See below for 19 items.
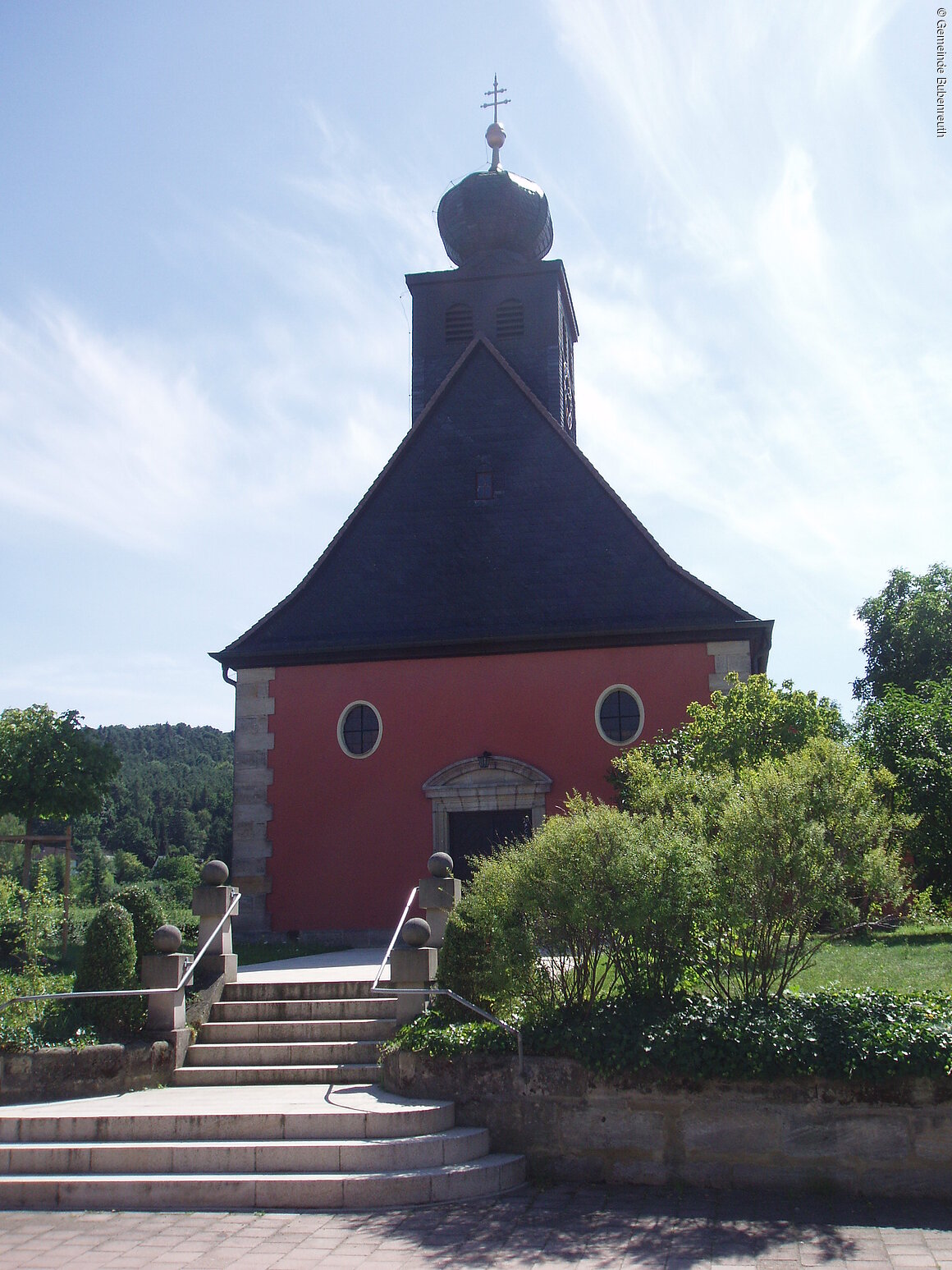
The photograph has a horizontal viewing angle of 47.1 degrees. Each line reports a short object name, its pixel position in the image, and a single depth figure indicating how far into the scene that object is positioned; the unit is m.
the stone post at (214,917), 9.73
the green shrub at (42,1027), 8.26
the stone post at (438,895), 9.84
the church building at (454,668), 15.44
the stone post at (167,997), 8.73
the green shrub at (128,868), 67.44
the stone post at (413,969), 8.47
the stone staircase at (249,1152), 6.60
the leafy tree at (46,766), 14.64
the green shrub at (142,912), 9.62
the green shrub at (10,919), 12.05
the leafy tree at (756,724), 11.72
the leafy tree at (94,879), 51.81
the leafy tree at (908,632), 29.66
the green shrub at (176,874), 51.84
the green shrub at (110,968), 8.64
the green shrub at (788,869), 7.29
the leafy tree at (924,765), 12.66
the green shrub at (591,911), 7.31
